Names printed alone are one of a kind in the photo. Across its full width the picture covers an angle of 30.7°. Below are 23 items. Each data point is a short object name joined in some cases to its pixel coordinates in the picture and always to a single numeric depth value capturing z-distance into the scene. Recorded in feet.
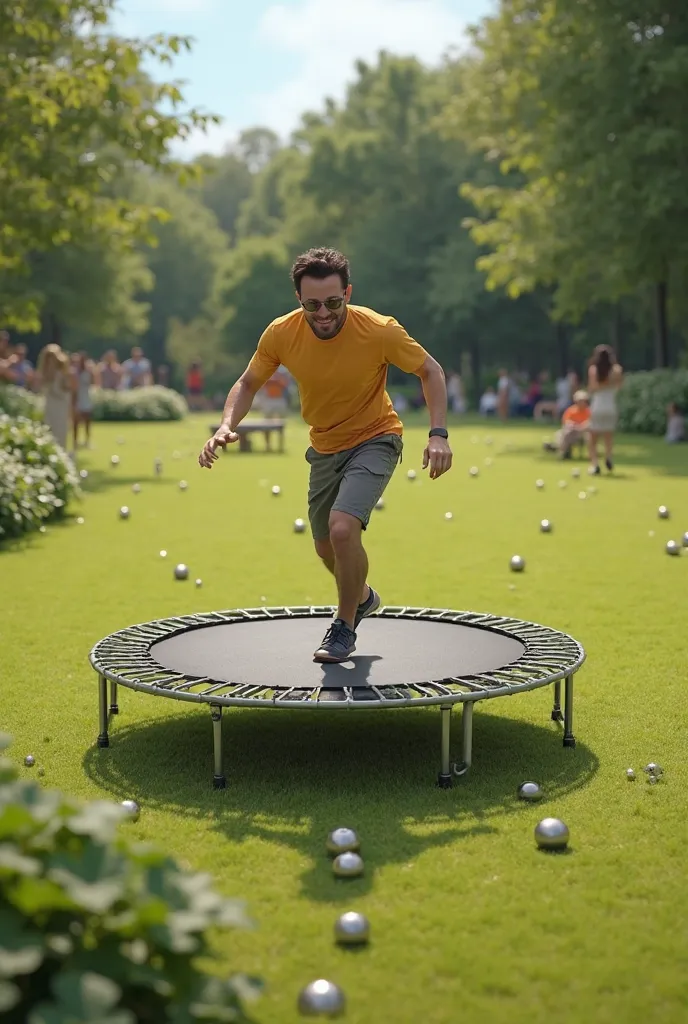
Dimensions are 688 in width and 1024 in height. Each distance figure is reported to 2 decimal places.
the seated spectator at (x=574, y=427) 80.18
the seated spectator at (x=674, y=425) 93.56
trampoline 18.12
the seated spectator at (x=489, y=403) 155.22
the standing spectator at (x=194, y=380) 170.55
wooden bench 87.25
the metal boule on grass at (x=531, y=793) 17.53
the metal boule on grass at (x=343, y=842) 15.16
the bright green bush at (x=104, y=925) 9.37
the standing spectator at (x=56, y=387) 68.39
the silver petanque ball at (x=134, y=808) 16.53
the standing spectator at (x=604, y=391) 66.80
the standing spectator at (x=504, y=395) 141.08
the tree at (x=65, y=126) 62.23
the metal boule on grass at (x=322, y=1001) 11.34
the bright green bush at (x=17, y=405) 67.10
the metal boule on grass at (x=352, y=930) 12.87
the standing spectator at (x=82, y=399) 84.53
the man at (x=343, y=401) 19.95
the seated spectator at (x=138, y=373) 149.89
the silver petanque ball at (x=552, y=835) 15.53
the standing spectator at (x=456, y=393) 157.31
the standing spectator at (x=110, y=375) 135.54
